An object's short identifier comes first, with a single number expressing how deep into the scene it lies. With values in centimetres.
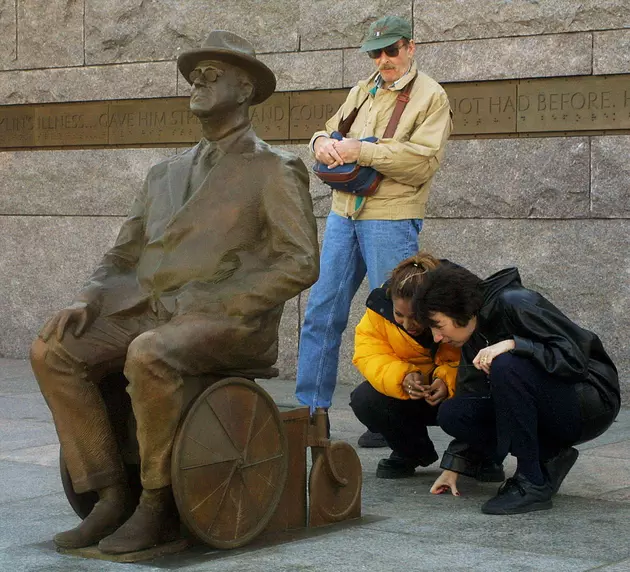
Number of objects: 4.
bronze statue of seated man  432
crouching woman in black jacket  498
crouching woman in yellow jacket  545
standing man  635
